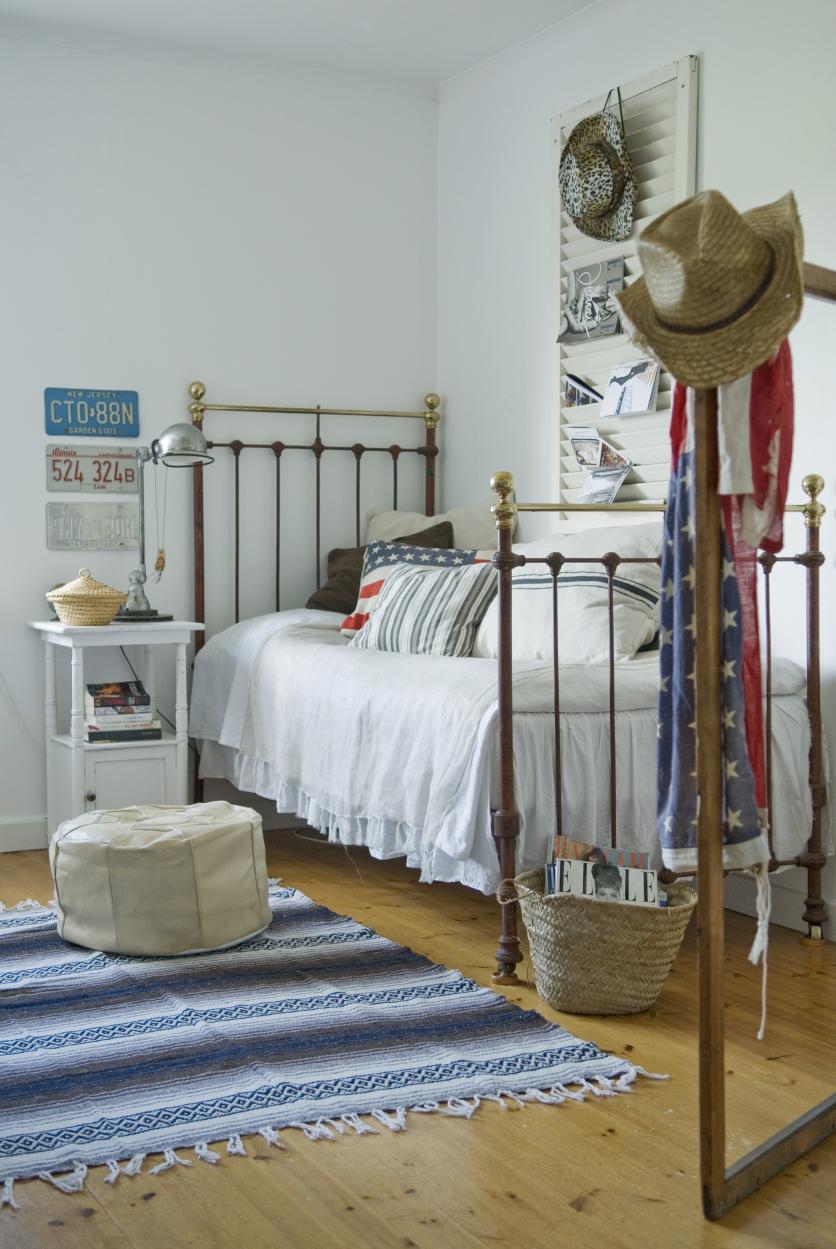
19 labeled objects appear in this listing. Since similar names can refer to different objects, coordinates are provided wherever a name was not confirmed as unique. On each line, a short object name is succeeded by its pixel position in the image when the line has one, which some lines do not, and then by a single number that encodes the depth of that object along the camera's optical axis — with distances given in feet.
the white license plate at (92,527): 13.62
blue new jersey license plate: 13.51
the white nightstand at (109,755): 12.51
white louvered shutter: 11.38
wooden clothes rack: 5.64
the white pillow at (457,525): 14.26
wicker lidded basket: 12.62
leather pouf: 9.26
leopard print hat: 11.98
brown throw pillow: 13.99
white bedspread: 9.05
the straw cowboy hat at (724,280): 5.37
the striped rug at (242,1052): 6.62
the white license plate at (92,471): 13.55
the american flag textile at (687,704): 5.82
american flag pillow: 12.98
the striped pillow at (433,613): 11.46
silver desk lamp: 13.01
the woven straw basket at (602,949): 8.06
